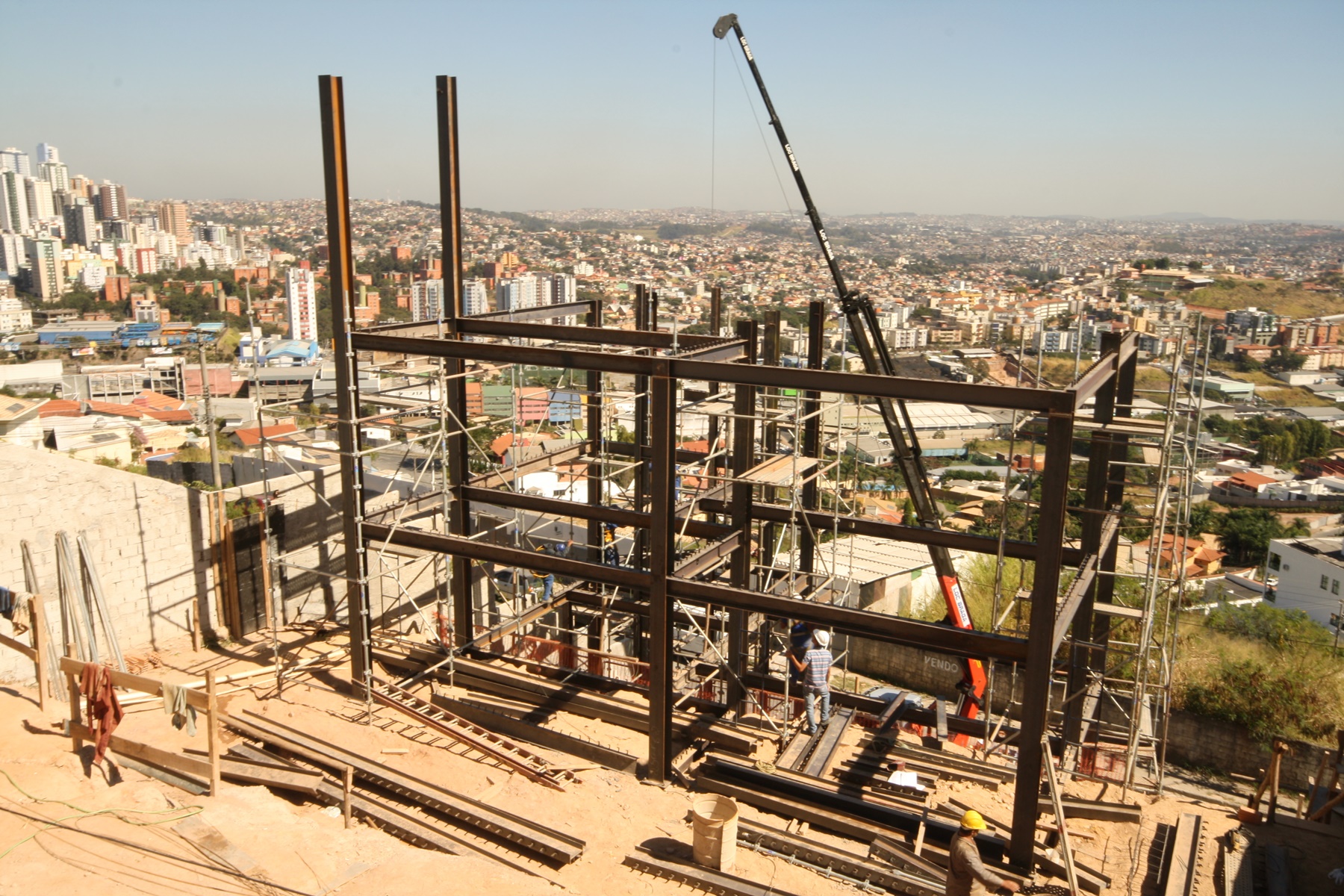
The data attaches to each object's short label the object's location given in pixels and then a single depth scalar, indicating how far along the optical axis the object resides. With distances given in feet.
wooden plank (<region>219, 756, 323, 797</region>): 29.91
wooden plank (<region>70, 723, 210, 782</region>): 28.68
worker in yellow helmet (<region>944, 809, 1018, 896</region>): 22.31
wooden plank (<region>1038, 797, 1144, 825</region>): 31.35
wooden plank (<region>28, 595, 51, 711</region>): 31.91
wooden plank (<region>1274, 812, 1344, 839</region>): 32.30
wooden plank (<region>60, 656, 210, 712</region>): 27.04
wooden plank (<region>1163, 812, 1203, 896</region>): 27.25
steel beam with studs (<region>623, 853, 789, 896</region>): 25.88
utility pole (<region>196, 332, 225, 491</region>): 67.25
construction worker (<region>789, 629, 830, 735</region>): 35.68
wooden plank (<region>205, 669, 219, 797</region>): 26.81
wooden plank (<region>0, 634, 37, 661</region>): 32.53
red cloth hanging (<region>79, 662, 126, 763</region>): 28.14
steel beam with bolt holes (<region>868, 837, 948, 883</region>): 26.68
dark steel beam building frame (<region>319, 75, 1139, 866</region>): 26.20
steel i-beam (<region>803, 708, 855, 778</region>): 33.12
